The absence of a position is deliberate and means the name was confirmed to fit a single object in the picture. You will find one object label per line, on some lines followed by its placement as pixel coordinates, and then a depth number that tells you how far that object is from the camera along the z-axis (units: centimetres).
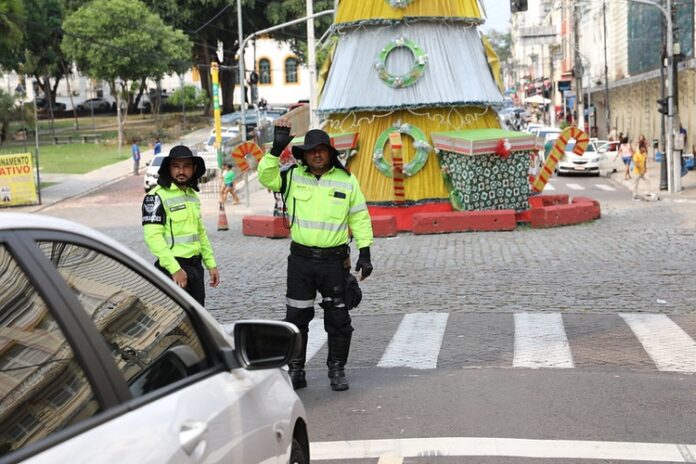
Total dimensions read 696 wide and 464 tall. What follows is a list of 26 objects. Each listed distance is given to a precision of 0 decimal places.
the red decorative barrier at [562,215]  2280
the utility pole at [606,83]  5829
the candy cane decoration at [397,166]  2286
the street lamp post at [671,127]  3303
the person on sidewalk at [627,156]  4034
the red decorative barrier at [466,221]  2230
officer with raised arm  827
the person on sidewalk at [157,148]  4434
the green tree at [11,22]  3750
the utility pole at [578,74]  6488
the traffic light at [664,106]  3392
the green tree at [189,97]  7016
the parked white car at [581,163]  4547
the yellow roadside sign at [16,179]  3426
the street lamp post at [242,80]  4340
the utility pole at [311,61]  3666
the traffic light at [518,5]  3047
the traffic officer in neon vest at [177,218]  839
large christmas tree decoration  2303
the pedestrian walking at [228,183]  3134
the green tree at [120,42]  5512
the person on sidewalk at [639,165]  3338
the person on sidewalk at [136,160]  4478
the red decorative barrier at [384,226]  2217
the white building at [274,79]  9369
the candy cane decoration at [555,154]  2407
